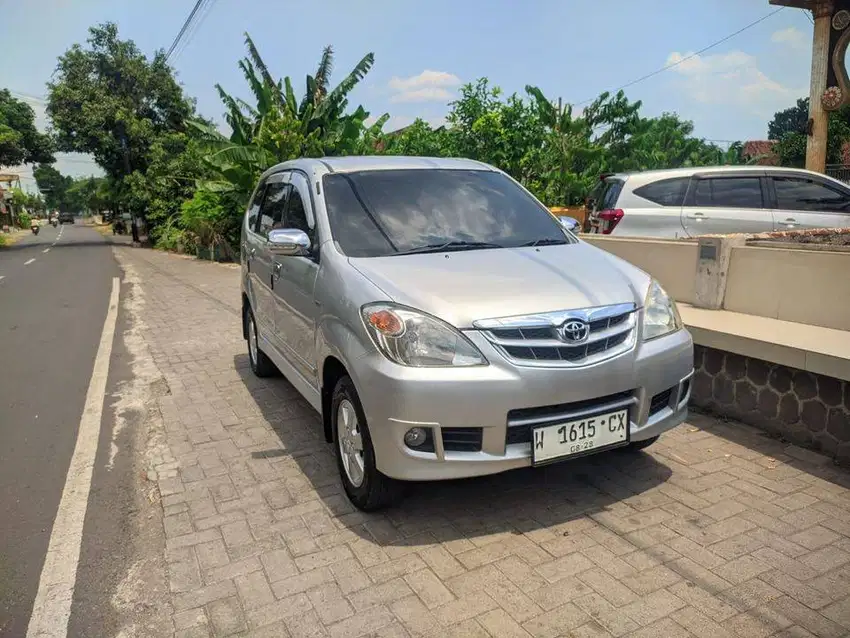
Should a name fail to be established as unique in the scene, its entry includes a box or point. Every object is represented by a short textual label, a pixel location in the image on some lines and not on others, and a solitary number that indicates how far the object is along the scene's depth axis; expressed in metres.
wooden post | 14.99
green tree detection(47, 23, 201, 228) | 30.80
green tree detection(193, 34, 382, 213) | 16.03
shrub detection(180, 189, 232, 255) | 21.23
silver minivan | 3.01
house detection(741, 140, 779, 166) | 38.47
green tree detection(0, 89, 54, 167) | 32.44
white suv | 7.91
